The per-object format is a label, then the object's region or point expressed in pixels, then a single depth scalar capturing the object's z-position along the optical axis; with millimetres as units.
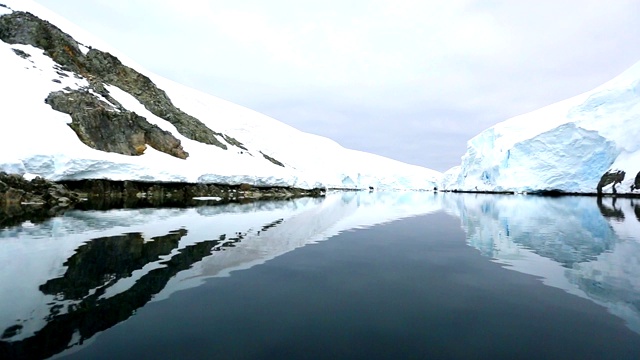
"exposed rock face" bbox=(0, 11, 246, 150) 33844
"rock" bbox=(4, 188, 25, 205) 17995
